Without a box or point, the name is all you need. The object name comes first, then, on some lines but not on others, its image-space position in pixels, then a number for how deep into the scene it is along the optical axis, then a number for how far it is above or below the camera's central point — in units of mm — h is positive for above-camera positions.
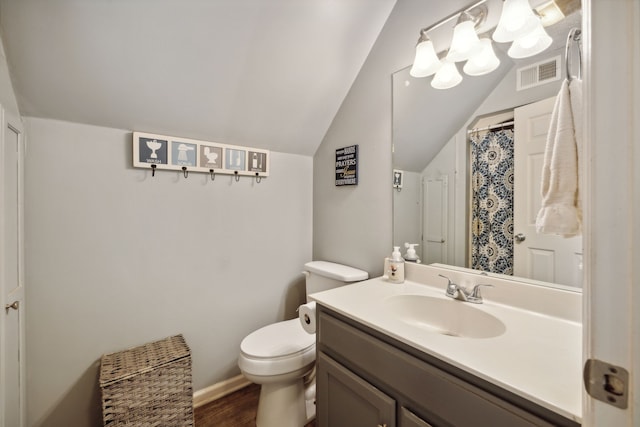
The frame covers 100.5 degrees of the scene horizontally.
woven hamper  1175 -816
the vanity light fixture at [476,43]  984 +700
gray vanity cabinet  622 -510
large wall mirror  971 +250
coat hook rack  1413 +328
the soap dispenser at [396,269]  1366 -297
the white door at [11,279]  902 -258
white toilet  1316 -778
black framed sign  1704 +305
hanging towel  722 +115
